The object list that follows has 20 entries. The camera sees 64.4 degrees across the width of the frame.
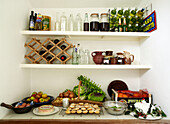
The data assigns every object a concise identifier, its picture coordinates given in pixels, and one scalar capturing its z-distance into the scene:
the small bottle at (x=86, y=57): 1.79
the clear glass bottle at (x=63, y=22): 1.67
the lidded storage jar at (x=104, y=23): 1.63
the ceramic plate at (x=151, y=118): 1.23
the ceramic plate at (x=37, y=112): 1.34
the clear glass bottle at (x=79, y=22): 1.72
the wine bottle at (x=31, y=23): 1.65
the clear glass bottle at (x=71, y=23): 1.74
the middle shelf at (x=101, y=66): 1.57
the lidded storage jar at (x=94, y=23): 1.63
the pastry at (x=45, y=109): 1.35
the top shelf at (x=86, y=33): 1.59
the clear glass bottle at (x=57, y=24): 1.71
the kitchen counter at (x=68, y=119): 1.22
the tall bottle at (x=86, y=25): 1.66
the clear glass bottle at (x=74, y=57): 1.68
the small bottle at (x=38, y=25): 1.69
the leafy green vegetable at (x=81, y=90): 1.65
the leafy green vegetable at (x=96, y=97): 1.60
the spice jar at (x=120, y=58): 1.63
